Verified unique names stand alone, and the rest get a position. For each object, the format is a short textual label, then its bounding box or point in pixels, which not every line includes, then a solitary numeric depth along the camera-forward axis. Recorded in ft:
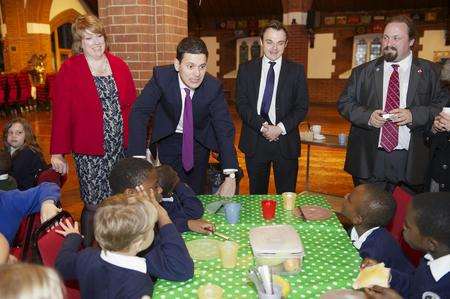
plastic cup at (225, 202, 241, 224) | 6.84
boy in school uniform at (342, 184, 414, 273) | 6.45
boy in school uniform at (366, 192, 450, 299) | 5.42
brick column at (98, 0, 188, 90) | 12.72
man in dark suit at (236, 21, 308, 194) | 11.23
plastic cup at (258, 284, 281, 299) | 4.39
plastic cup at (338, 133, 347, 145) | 14.75
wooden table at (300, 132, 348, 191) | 14.70
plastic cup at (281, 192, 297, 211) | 7.55
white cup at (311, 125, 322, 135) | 15.92
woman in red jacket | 9.48
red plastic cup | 7.04
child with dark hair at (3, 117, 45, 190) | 12.00
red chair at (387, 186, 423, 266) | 7.37
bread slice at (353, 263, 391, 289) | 4.83
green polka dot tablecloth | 4.98
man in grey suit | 9.42
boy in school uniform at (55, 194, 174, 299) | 5.05
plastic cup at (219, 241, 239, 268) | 5.43
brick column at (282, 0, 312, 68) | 41.19
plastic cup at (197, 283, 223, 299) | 4.60
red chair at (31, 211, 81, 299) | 5.70
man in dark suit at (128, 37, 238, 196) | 9.12
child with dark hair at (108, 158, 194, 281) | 5.20
